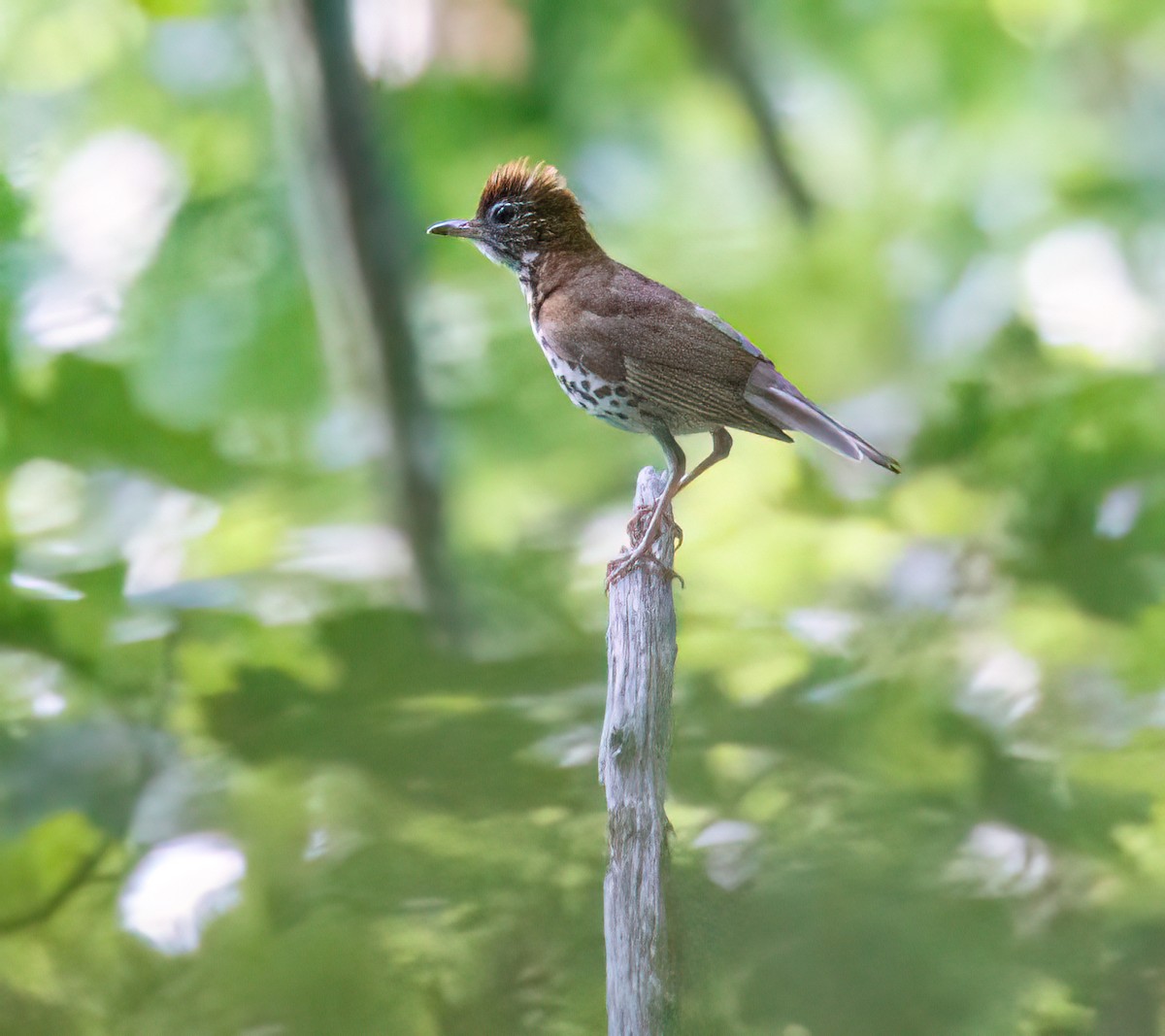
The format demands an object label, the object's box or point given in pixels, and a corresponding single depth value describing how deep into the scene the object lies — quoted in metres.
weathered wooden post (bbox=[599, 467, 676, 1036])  7.73
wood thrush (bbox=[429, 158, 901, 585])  7.73
